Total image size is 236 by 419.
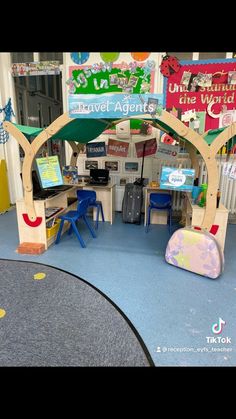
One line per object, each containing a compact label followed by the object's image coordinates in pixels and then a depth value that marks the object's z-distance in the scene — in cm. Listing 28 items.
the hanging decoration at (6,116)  513
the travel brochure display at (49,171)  321
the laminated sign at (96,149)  477
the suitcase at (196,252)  263
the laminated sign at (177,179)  296
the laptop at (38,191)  349
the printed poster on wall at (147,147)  469
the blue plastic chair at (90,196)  434
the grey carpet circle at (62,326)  170
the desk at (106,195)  454
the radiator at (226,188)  452
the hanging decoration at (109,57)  457
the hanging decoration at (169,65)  444
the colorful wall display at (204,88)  434
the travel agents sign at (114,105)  255
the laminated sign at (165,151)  398
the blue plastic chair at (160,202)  418
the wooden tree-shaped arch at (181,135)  267
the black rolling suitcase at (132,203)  457
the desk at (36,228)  324
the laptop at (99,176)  465
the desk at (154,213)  443
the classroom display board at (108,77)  455
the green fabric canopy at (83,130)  308
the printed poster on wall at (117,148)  494
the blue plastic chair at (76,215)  340
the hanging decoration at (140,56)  451
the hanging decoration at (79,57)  469
